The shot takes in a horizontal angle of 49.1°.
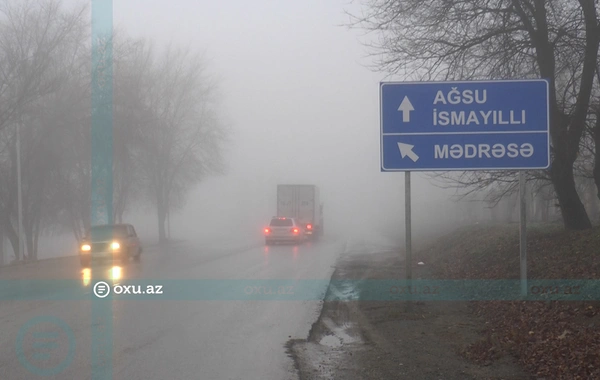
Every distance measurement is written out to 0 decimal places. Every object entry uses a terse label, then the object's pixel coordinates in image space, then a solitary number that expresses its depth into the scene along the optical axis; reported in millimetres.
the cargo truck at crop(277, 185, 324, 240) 45281
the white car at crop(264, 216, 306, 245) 38000
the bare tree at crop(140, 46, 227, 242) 46094
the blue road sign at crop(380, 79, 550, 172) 11383
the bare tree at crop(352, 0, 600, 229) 14320
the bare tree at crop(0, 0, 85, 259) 27000
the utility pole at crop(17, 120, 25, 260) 28589
